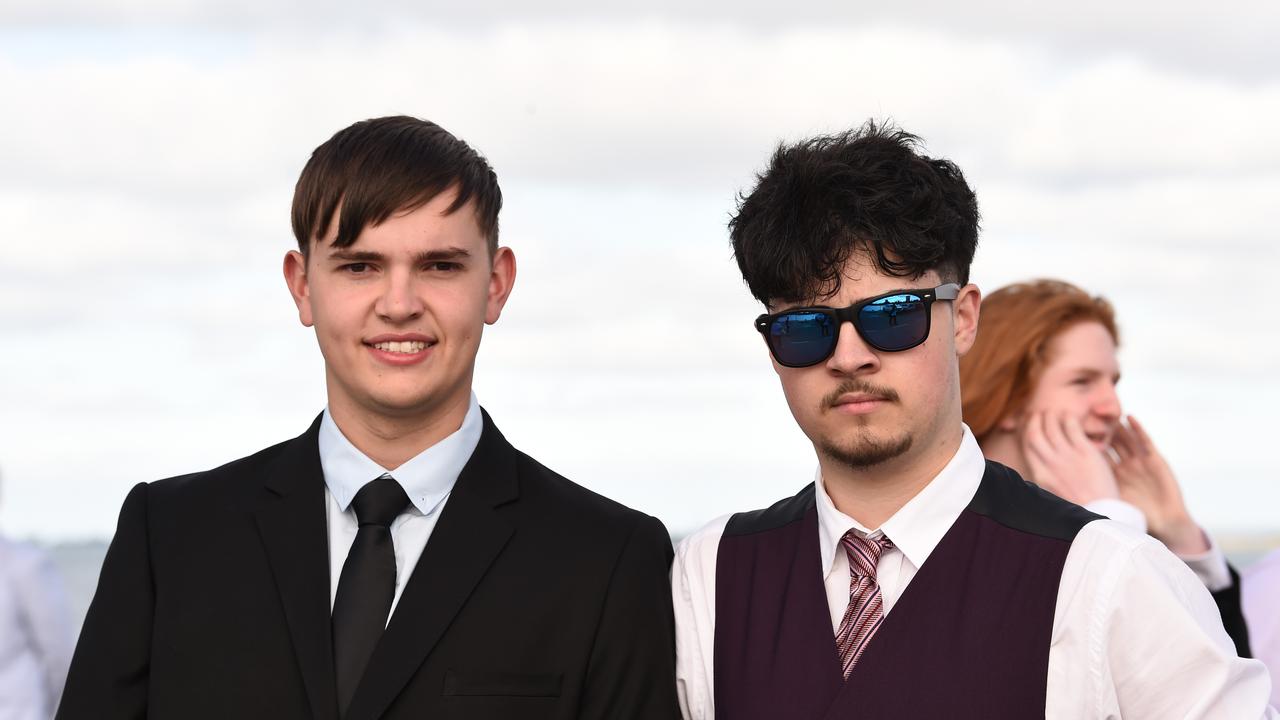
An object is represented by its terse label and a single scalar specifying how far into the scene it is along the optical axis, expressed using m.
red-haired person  5.95
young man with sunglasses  3.26
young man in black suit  3.46
